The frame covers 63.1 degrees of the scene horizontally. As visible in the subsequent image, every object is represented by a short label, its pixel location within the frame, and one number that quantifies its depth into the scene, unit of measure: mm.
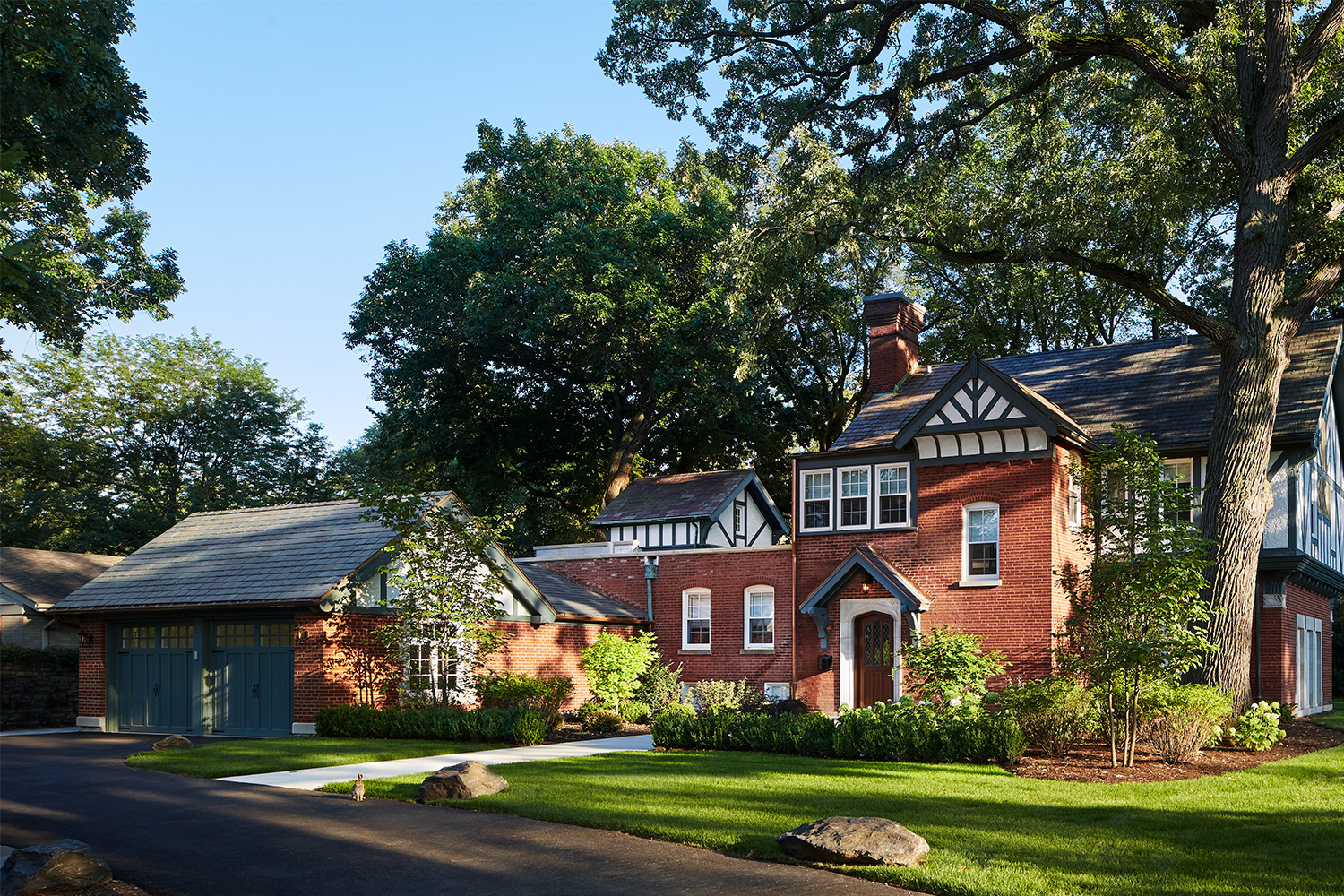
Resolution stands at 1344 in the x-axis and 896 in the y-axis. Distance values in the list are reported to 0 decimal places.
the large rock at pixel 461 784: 12820
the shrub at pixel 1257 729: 17219
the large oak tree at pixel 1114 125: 19406
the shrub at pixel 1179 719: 16047
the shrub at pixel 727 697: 22606
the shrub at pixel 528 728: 19266
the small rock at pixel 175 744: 19375
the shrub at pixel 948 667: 18875
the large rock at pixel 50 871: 8781
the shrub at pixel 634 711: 24134
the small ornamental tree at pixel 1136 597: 15789
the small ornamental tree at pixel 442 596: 20516
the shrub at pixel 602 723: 21969
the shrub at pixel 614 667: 25516
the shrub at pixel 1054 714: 16547
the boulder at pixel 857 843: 9383
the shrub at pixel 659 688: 26188
